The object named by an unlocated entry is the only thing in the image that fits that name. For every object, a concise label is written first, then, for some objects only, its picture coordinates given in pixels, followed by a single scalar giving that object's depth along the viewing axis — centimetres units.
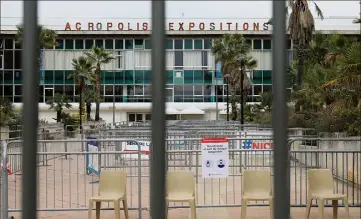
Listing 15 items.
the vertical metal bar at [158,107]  166
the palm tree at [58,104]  4736
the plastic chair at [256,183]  847
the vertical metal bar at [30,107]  166
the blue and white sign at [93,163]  1338
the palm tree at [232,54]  4431
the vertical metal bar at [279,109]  165
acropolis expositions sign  6050
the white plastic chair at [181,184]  839
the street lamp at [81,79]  4228
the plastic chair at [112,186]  842
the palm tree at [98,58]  4996
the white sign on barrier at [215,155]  903
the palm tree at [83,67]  4991
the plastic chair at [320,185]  832
